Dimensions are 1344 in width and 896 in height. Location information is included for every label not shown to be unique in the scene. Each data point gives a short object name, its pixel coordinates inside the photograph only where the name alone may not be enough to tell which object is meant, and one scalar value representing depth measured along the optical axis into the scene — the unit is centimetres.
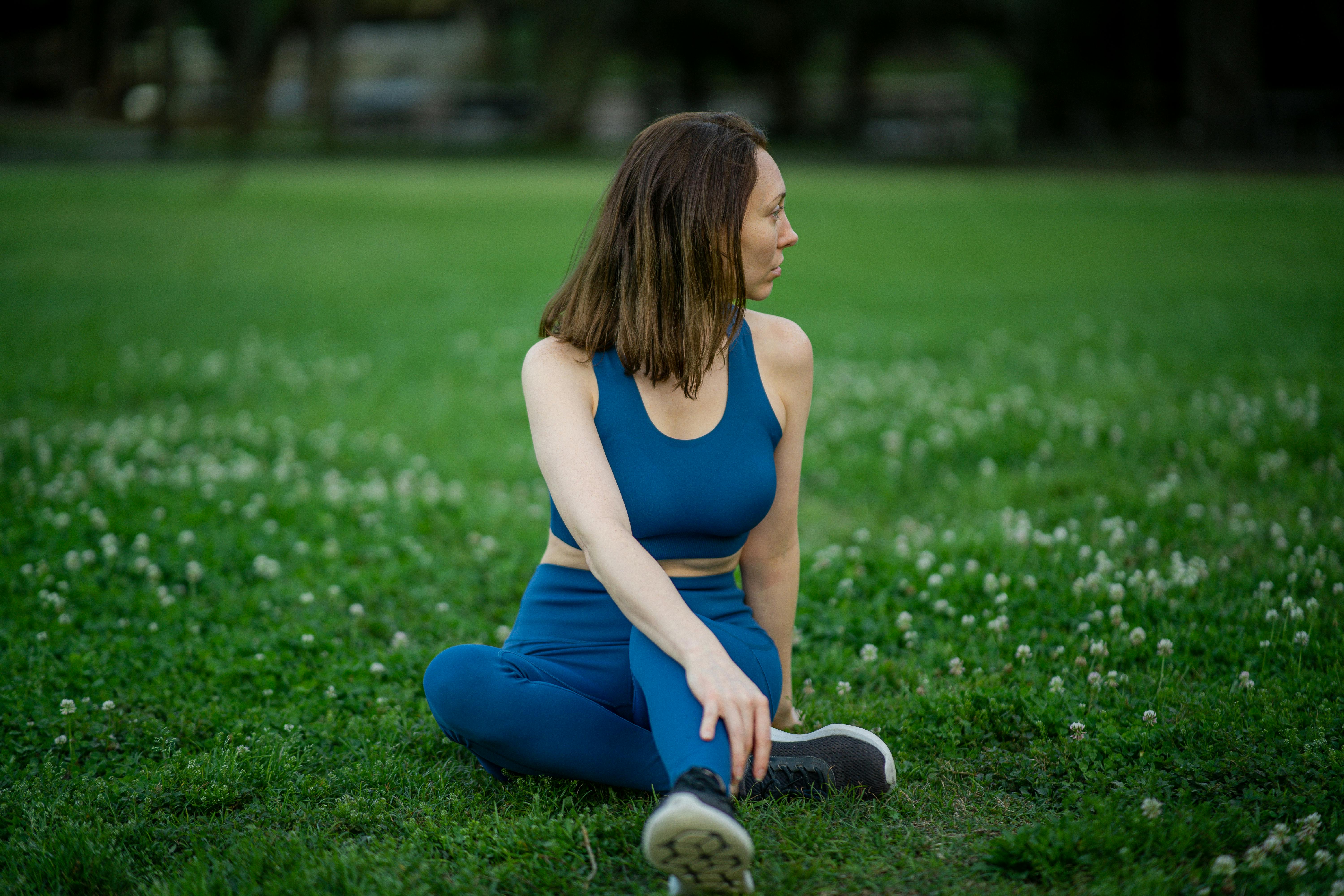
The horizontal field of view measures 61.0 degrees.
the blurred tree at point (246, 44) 2936
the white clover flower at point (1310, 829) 285
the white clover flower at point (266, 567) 510
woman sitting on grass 306
